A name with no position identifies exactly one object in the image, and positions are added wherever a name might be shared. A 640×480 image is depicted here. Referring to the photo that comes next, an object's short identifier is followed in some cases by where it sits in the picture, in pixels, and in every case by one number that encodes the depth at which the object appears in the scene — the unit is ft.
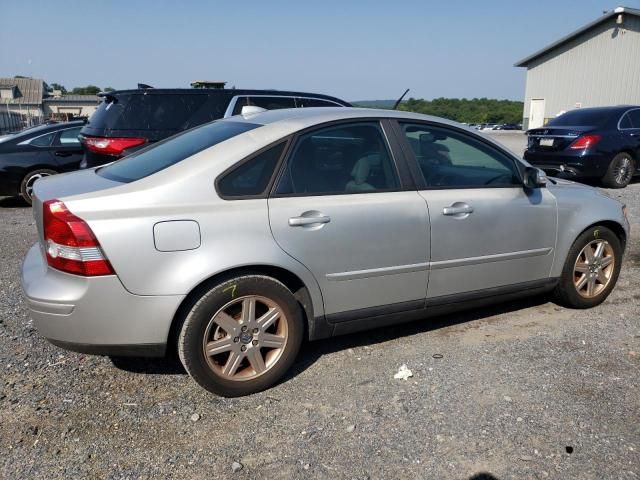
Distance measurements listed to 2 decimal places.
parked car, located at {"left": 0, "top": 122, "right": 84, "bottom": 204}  30.17
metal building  82.89
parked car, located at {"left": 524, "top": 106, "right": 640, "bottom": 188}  33.96
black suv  24.30
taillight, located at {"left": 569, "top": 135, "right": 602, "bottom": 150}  33.88
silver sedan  9.41
